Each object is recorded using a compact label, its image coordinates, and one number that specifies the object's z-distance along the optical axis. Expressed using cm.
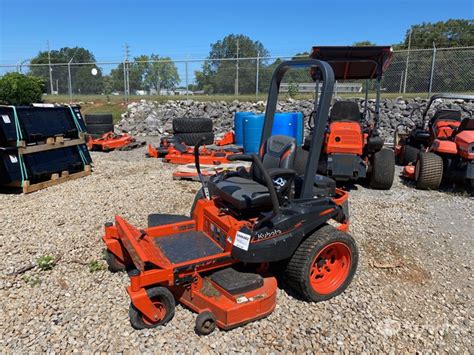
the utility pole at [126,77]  1847
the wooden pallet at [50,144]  675
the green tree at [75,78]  2344
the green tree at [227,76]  1841
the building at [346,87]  1625
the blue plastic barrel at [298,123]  1011
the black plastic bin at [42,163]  667
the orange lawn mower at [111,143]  1102
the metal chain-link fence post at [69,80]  2006
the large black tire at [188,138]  1071
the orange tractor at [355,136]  691
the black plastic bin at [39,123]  662
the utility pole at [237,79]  1799
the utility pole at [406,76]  1573
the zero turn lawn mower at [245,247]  308
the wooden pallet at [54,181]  682
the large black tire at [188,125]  1068
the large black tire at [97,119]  1246
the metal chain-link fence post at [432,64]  1408
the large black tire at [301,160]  659
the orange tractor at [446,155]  703
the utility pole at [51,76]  2341
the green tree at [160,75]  2016
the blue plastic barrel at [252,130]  1000
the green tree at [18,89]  1758
